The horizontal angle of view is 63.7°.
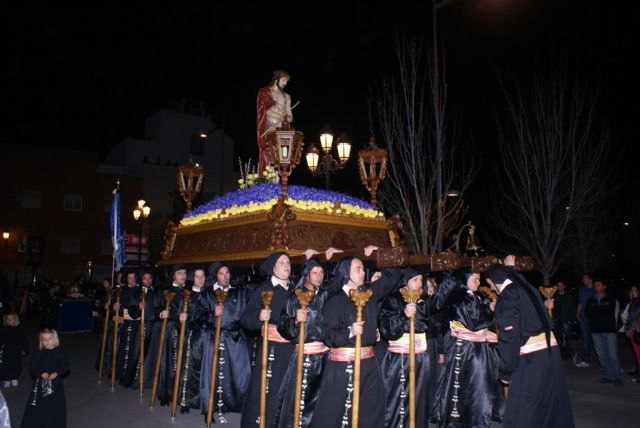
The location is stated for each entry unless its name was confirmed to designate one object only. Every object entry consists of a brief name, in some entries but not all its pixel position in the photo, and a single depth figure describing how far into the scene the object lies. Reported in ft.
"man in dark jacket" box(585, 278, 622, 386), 34.71
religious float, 27.58
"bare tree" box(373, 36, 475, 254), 47.11
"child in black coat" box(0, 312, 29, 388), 32.17
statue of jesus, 35.94
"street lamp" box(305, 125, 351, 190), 36.32
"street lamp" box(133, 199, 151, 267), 66.95
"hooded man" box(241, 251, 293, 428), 21.09
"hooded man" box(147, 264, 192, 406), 28.84
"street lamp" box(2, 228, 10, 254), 112.90
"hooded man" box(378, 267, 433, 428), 20.93
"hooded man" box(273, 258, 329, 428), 19.61
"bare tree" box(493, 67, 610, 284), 51.19
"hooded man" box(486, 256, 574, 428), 17.70
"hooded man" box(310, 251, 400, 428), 17.47
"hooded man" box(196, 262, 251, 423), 25.70
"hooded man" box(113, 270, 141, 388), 33.83
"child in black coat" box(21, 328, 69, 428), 20.02
